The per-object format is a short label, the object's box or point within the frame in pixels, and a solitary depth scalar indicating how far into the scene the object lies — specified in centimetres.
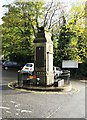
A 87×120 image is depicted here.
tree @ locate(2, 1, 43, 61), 1365
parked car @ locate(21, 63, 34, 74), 1268
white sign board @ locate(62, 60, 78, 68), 1358
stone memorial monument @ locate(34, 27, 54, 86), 786
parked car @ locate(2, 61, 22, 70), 1844
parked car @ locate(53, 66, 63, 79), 1077
